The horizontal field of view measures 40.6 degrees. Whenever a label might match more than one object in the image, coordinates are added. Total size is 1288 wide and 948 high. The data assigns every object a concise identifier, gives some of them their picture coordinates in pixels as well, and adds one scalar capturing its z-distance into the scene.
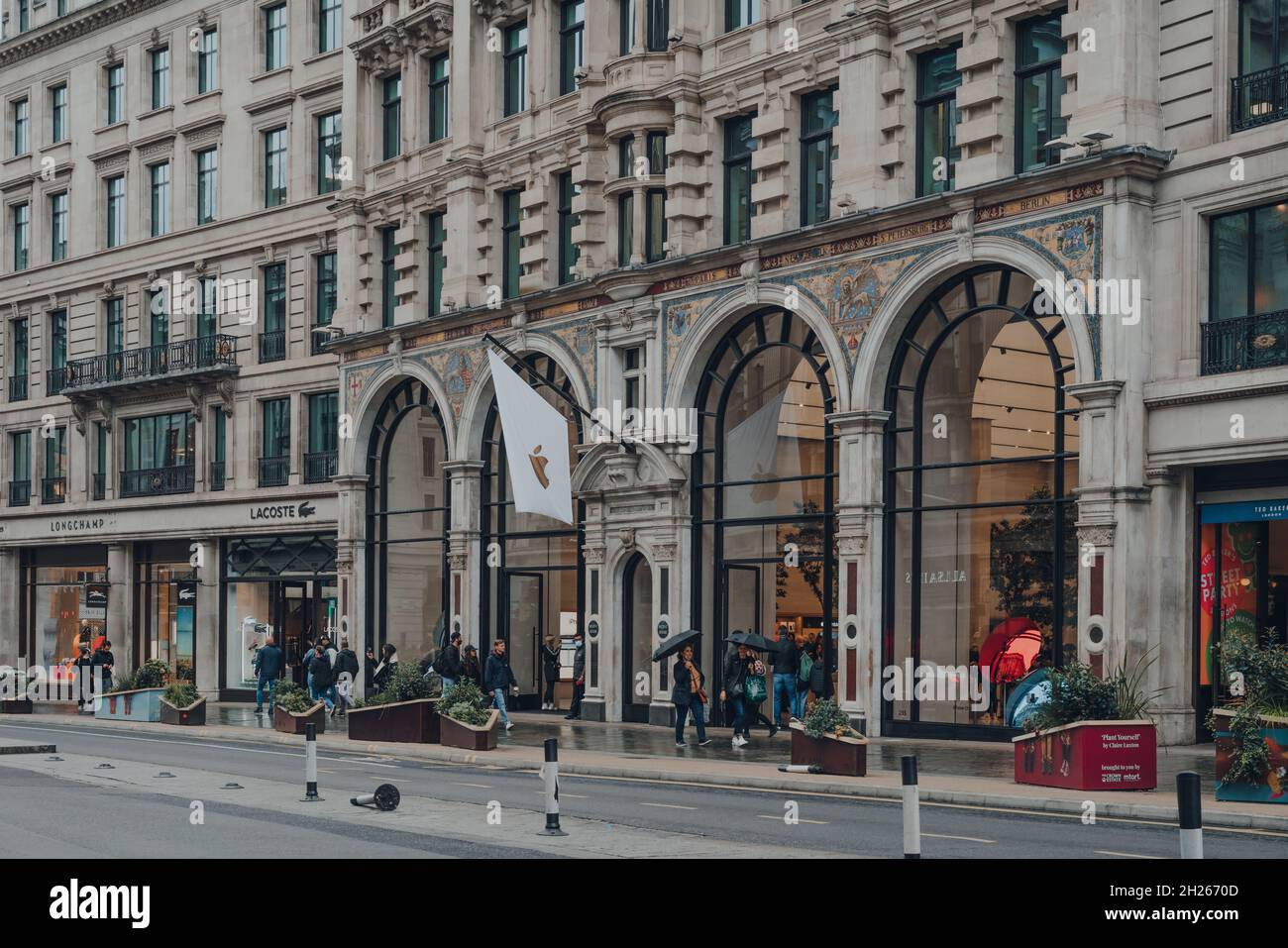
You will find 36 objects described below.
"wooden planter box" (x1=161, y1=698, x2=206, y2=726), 36.25
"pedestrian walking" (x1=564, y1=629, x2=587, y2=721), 36.12
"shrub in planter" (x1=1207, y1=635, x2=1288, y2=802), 17.98
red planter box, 19.67
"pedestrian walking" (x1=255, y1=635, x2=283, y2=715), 37.81
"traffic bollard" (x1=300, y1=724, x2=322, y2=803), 18.78
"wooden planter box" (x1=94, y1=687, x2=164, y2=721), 37.31
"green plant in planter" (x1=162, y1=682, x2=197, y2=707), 36.31
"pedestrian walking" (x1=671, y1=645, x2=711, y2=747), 28.83
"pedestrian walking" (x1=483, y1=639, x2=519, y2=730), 31.78
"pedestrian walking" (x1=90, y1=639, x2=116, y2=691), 43.78
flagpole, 32.72
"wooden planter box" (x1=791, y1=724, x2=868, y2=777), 22.27
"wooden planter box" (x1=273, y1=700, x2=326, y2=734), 32.31
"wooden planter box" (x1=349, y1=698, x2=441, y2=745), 28.75
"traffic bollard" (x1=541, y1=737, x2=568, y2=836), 15.49
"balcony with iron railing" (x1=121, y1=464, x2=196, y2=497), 49.88
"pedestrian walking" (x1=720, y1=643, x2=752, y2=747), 28.06
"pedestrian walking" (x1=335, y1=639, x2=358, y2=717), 36.31
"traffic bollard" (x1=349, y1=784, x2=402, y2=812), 17.45
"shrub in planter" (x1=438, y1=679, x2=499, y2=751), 27.58
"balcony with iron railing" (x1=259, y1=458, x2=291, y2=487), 46.78
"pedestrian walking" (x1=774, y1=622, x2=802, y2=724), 29.34
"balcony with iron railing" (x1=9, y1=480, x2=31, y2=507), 55.88
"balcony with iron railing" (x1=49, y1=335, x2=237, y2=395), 48.59
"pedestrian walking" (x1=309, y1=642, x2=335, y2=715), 35.44
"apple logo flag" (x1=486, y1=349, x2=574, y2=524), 32.78
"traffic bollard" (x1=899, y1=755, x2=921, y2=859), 11.51
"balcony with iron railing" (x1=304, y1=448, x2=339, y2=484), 45.22
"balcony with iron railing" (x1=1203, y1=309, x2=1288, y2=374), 24.81
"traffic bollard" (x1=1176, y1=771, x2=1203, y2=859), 9.20
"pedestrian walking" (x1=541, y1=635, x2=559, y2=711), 38.06
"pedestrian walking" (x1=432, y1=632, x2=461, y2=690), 32.09
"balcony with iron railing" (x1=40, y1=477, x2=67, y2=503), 54.38
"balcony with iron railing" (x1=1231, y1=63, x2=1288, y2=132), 24.92
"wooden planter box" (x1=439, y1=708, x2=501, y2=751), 27.52
